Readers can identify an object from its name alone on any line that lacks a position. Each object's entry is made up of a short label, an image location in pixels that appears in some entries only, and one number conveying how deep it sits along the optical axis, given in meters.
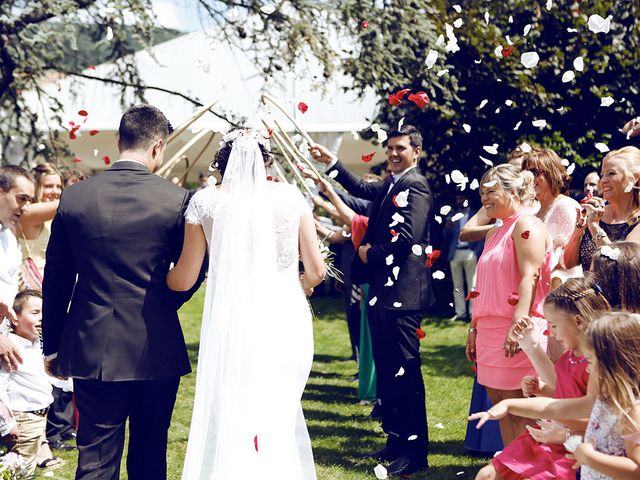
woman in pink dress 4.96
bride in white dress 4.31
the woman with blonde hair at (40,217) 6.39
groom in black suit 4.13
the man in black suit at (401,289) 5.83
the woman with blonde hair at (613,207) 4.84
